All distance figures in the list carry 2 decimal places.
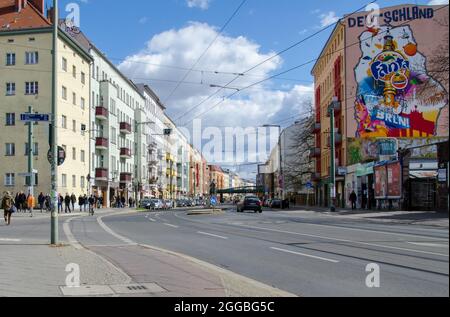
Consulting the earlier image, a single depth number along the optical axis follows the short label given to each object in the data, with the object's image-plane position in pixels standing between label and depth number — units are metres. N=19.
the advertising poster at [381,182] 42.84
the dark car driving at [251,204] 51.17
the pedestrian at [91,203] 42.41
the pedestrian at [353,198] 47.57
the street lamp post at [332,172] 45.14
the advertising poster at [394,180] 39.41
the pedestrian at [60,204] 46.90
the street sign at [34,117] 15.86
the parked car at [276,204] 67.81
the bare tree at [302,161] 83.64
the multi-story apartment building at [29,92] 54.94
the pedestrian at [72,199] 51.06
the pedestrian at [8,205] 26.14
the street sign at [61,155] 16.42
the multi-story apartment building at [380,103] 43.97
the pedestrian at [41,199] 47.07
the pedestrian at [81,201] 52.18
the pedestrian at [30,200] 38.06
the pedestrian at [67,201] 47.94
